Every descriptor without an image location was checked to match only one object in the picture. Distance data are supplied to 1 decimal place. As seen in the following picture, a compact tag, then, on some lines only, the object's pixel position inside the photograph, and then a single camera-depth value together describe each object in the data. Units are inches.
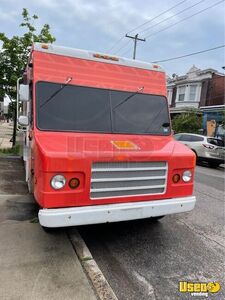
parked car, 450.2
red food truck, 109.1
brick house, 909.1
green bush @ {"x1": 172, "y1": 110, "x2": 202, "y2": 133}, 751.9
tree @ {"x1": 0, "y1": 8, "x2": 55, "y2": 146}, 370.5
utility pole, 931.0
